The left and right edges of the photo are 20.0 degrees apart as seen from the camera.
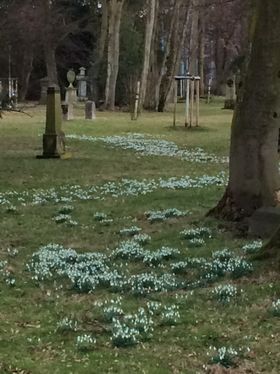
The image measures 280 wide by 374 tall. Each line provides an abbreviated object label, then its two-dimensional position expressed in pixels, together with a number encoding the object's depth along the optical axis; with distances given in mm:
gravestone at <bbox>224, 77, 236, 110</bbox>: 48491
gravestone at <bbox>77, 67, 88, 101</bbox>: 53750
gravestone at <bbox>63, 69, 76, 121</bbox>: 37125
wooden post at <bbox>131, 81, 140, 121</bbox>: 38562
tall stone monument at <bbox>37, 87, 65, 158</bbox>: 20172
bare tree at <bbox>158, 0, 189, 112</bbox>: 47156
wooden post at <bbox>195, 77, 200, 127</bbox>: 33781
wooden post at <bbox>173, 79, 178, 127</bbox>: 33916
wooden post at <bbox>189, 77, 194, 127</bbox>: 33006
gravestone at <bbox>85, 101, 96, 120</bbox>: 37562
